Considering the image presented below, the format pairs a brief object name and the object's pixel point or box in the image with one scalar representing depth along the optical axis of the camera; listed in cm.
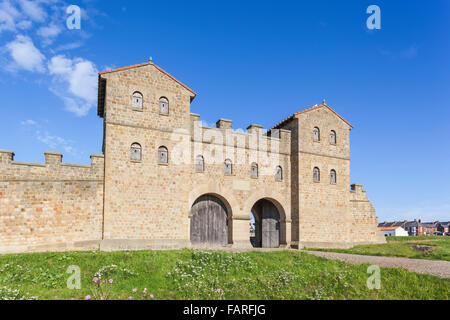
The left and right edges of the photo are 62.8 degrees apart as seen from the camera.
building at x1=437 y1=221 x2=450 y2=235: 8406
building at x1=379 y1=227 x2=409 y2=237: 7394
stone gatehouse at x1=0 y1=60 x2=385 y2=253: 1714
